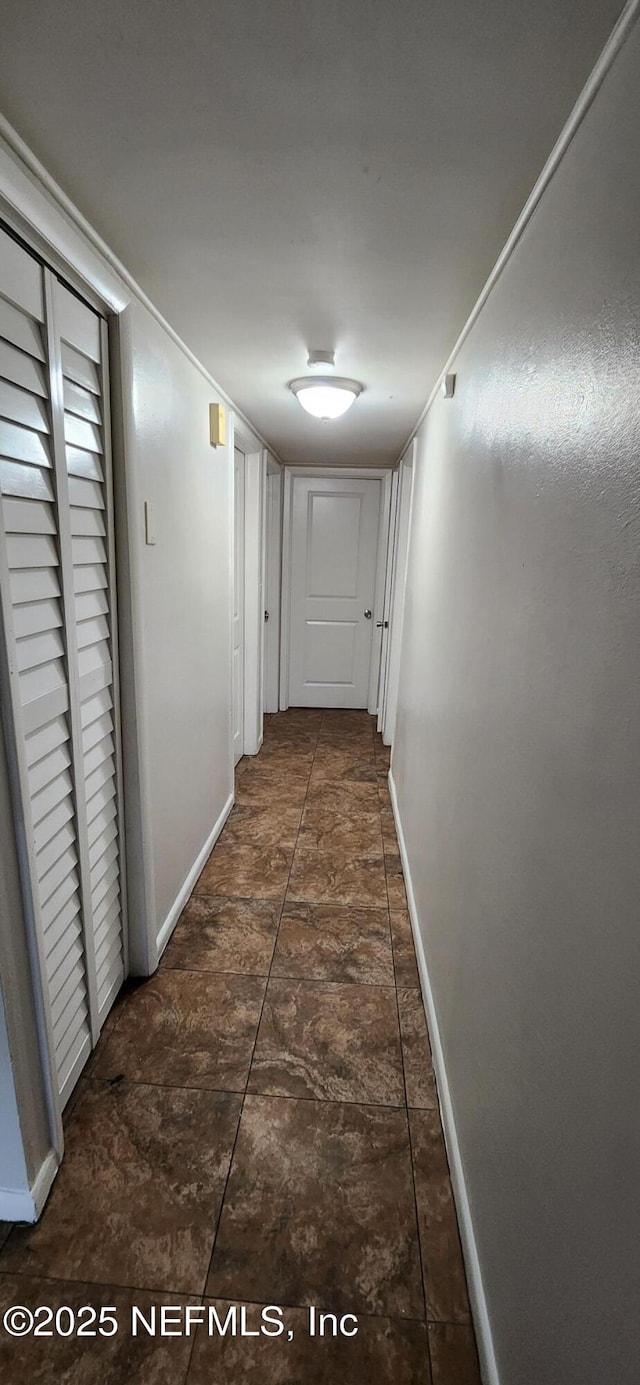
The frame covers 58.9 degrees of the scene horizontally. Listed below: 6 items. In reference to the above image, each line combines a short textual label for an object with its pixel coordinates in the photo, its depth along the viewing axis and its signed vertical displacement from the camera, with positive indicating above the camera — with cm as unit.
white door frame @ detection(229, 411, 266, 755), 346 -18
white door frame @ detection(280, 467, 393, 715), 439 +19
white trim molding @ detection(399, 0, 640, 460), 68 +63
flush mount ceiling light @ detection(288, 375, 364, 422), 215 +62
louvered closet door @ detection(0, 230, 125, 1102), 104 -17
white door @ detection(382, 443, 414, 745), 357 -7
